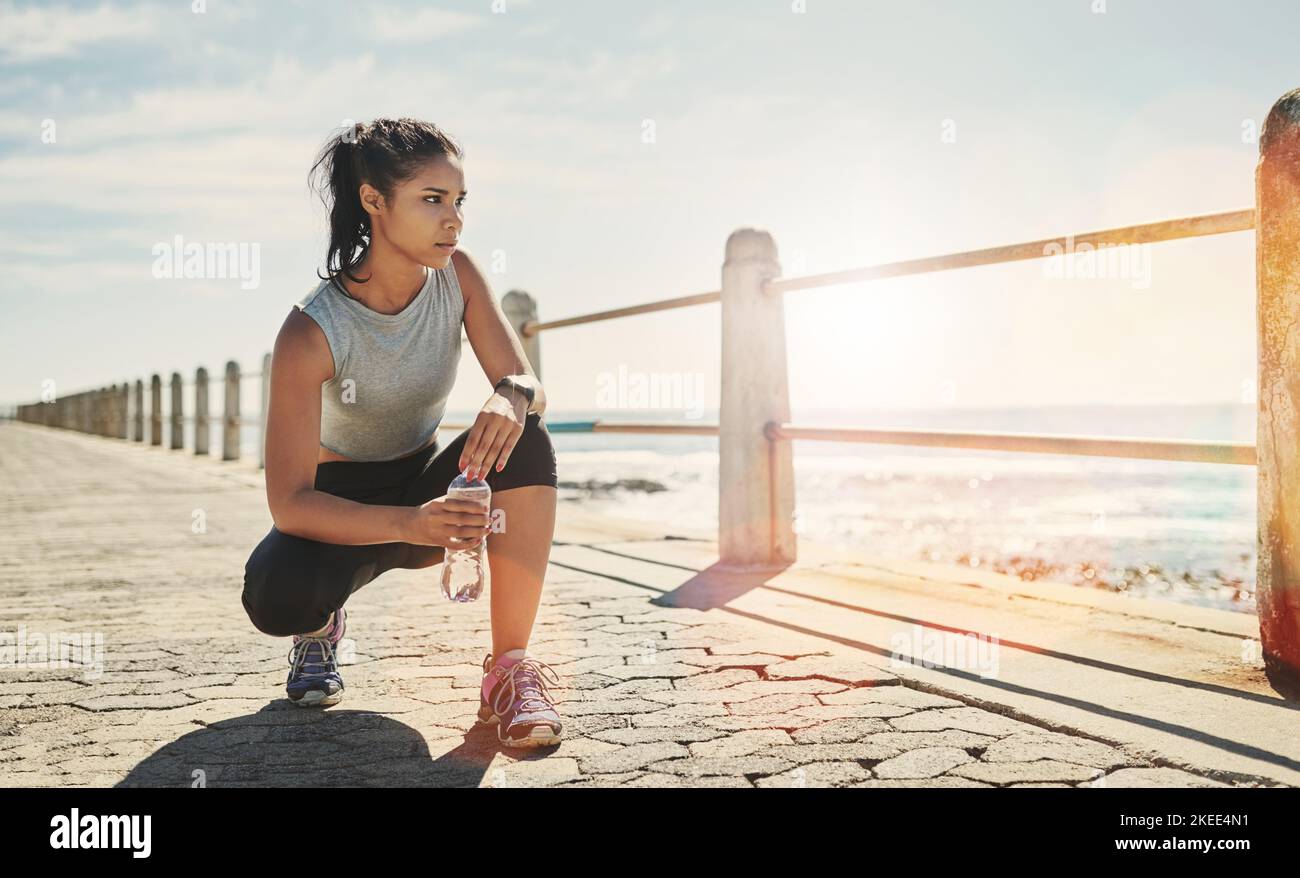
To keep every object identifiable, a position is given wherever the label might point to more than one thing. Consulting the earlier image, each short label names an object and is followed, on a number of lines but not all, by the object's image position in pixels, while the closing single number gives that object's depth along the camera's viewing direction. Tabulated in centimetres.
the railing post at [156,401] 1889
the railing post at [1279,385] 253
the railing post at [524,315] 709
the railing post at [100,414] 2578
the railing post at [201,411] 1574
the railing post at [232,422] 1409
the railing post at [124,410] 2175
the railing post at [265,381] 1214
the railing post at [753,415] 456
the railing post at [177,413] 1720
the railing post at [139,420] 2039
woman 231
